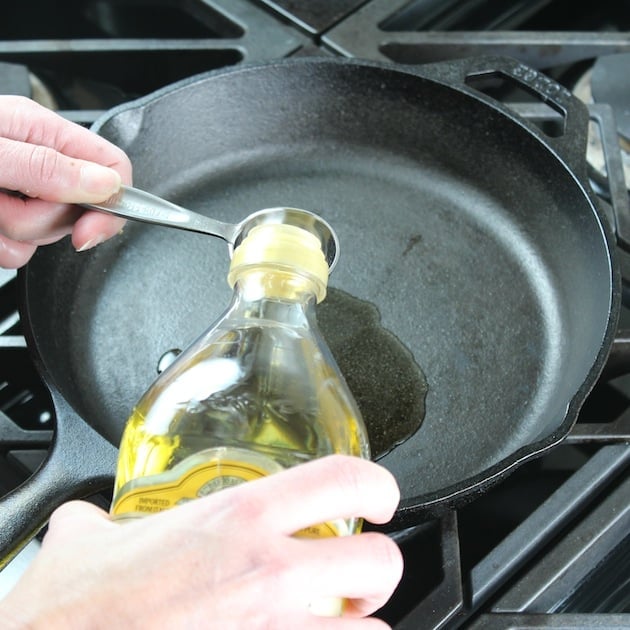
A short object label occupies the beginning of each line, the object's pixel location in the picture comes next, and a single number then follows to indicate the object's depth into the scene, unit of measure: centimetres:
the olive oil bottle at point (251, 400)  40
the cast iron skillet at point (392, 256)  63
